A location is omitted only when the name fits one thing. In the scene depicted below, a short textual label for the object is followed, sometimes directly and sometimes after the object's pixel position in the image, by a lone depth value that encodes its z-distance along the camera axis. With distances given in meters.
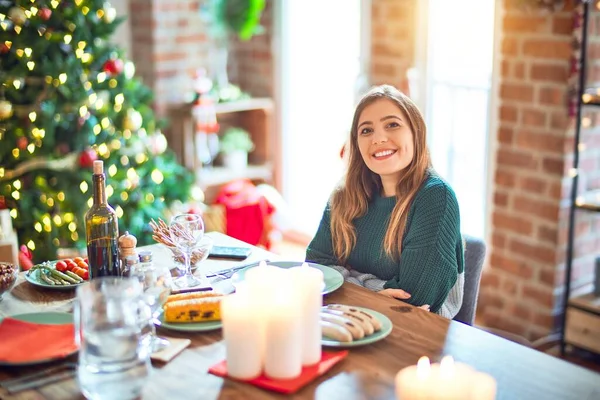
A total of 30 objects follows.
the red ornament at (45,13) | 3.44
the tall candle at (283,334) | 1.43
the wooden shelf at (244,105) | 4.60
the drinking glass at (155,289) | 1.61
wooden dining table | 1.44
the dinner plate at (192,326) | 1.71
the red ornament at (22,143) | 3.46
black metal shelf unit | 3.04
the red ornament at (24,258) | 3.09
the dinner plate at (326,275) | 1.96
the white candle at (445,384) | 1.26
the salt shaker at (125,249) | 1.98
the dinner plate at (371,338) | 1.61
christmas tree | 3.45
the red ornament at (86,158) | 3.59
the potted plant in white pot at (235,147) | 4.70
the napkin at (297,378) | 1.44
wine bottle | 1.96
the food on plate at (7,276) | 1.87
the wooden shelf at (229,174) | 4.59
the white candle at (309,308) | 1.48
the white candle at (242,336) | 1.42
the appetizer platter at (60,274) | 2.00
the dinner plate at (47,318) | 1.75
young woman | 2.03
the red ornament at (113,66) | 3.65
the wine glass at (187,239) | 1.99
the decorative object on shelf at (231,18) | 4.46
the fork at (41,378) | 1.49
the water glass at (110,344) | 1.40
